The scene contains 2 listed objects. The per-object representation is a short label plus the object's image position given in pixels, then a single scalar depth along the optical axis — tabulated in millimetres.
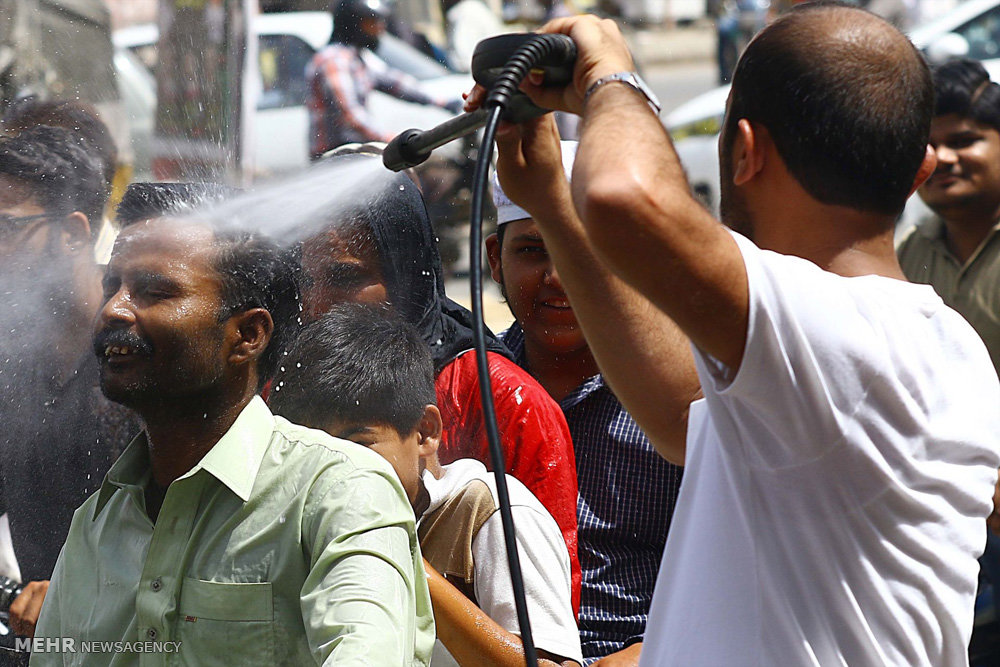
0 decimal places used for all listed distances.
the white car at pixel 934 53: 10983
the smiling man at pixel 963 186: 5367
